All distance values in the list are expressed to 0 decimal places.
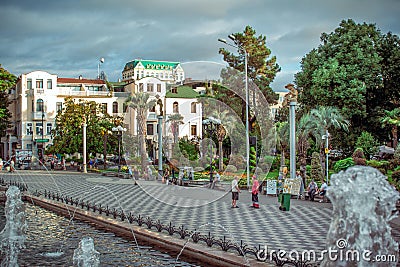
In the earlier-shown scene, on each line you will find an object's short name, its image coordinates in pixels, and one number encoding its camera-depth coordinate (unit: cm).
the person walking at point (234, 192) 1850
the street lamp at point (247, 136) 2490
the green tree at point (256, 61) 4362
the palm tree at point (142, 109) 3218
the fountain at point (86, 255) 902
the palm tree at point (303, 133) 3069
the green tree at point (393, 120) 2897
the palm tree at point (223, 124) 4025
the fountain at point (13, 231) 1114
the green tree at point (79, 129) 4694
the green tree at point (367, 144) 3322
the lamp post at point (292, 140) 2138
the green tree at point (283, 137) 3419
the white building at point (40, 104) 6169
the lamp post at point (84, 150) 4210
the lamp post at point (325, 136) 2759
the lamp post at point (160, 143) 2914
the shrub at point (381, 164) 2755
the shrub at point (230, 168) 3453
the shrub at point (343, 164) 2947
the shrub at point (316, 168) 2588
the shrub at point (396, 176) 2061
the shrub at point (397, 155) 2472
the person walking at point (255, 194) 1850
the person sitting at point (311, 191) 2076
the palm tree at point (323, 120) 3118
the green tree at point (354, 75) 3350
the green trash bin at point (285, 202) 1773
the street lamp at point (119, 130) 3789
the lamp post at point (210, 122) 2834
